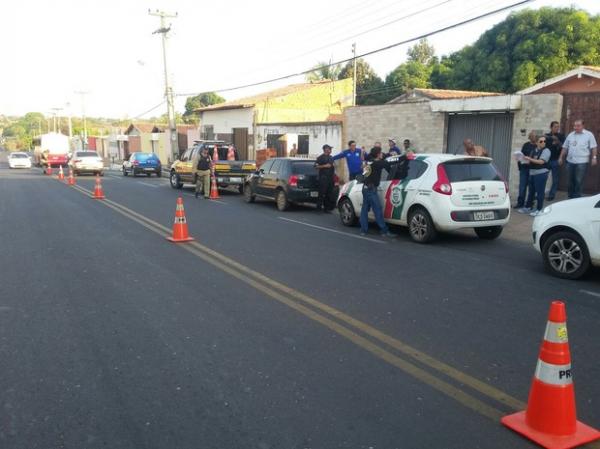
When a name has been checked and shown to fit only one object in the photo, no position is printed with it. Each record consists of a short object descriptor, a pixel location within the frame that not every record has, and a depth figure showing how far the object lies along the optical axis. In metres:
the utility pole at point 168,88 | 34.50
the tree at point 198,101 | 84.44
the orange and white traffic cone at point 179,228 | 10.25
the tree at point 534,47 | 34.66
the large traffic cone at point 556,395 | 3.38
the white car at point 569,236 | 7.06
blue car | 33.34
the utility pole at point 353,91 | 39.33
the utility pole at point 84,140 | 73.49
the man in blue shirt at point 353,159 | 15.01
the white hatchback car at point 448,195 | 9.77
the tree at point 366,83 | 54.12
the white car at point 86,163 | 34.22
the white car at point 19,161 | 46.69
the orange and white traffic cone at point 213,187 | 19.38
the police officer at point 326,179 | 14.82
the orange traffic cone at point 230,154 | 23.70
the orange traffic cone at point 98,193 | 18.39
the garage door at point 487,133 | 16.06
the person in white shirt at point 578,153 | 12.31
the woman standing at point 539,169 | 12.48
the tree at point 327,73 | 56.18
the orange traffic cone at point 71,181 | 25.59
